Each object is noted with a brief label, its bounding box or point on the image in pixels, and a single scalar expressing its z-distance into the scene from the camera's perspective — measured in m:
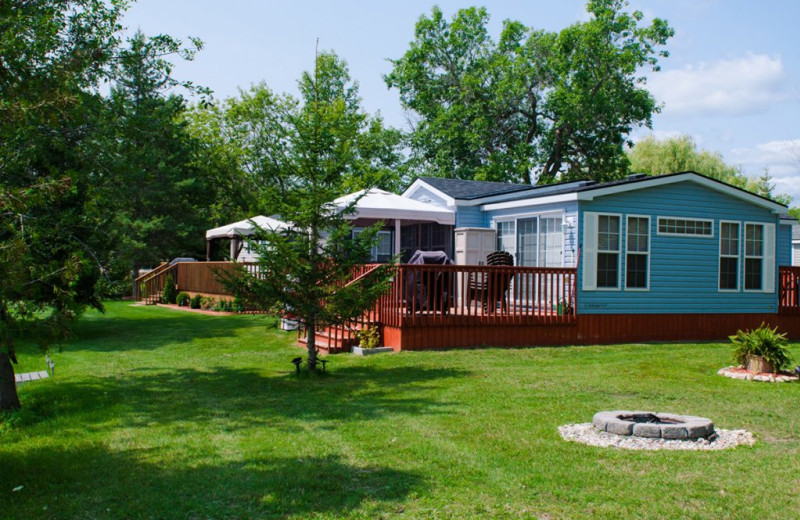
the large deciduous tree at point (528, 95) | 31.91
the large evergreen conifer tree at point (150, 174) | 9.79
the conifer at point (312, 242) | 9.02
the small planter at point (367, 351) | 11.01
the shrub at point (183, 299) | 21.34
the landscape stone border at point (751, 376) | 8.91
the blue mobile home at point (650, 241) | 12.94
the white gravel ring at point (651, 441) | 5.55
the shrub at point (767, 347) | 9.15
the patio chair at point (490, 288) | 11.70
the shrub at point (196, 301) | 20.08
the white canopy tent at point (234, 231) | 19.62
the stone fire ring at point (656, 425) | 5.73
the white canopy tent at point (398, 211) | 14.42
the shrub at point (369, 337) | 11.41
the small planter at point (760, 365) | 9.21
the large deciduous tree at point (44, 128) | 5.11
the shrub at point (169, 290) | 22.52
